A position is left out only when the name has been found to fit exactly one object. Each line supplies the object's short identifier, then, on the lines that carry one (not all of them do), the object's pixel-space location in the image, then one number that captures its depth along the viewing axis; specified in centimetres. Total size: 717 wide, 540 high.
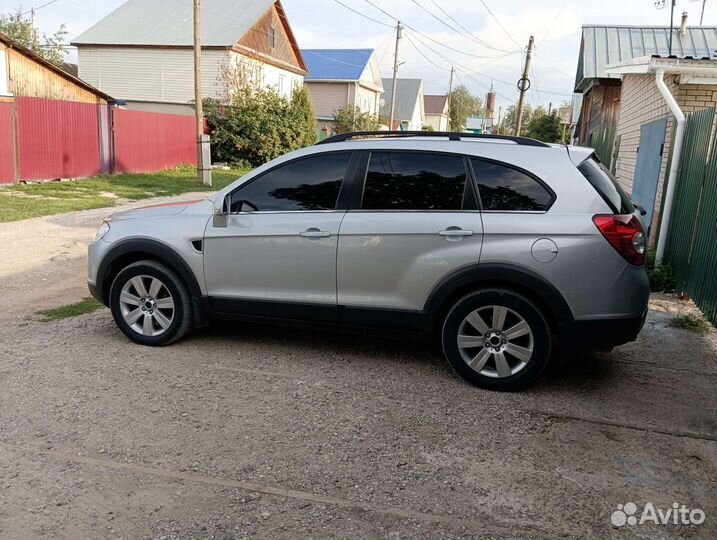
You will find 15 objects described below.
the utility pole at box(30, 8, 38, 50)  5213
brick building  875
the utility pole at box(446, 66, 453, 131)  8994
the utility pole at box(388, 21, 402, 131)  5028
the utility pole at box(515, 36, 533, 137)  3028
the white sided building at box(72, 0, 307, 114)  3319
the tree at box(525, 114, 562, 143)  4341
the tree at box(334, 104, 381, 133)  4519
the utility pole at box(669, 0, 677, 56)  979
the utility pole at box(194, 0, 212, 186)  2181
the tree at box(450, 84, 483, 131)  10031
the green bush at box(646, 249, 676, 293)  792
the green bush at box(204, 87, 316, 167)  3033
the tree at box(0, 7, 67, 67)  5434
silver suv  446
